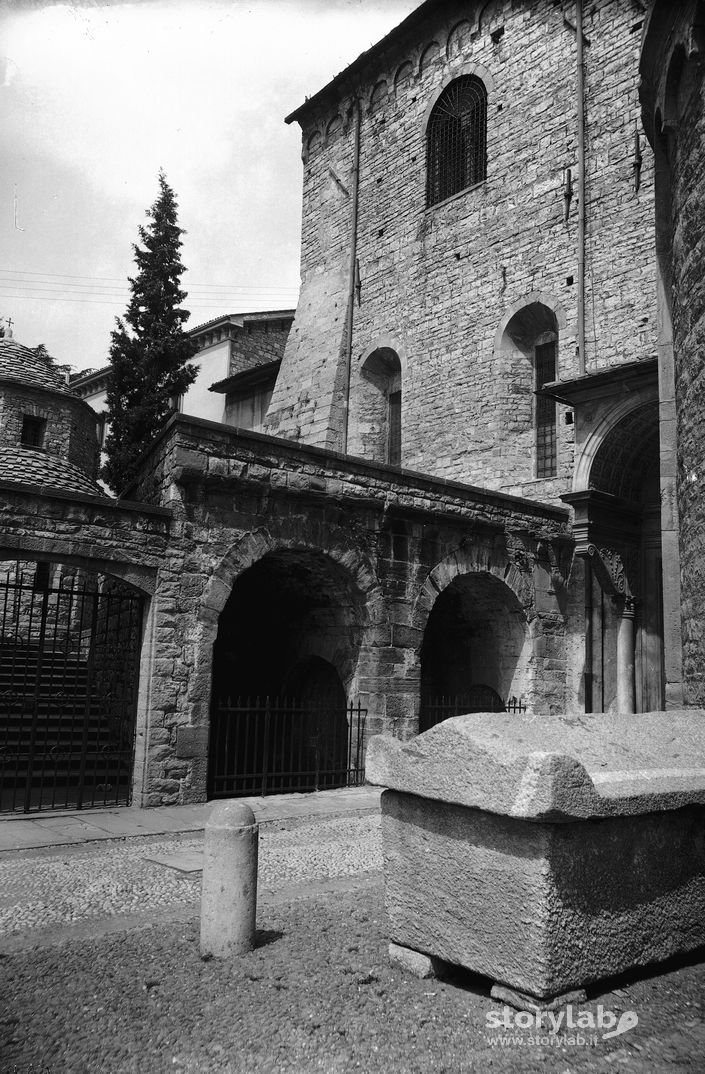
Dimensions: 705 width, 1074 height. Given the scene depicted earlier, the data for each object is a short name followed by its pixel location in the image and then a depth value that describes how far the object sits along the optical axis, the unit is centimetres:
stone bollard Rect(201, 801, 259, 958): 408
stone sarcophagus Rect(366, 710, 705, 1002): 319
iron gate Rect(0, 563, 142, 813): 877
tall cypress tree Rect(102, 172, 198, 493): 2241
